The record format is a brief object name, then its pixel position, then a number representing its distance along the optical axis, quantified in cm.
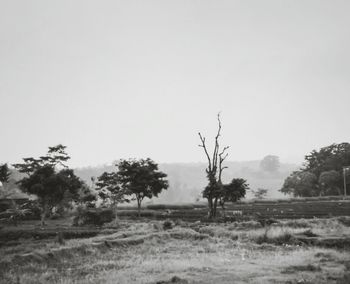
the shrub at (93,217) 3944
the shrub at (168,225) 3214
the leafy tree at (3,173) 4694
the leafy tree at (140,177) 4831
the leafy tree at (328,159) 9169
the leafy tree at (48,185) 3919
